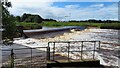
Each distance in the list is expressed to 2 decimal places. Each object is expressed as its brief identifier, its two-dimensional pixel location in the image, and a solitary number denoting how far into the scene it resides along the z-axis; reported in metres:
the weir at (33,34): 17.52
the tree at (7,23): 3.84
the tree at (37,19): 46.45
